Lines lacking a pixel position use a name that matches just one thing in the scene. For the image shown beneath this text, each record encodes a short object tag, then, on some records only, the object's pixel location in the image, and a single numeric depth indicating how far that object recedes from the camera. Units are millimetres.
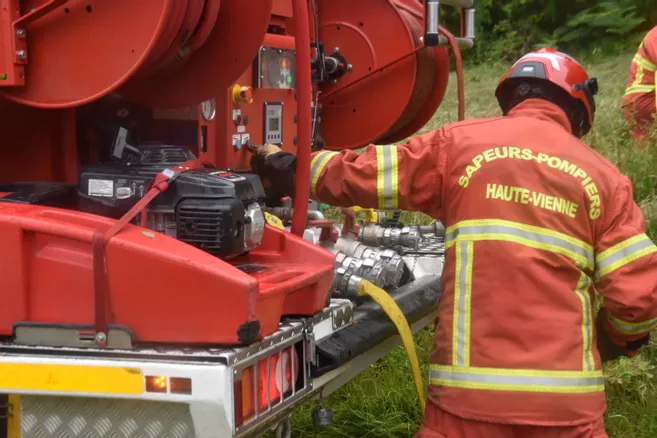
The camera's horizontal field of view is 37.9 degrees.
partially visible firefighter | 6836
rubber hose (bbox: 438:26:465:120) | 4104
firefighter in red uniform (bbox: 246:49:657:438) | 2850
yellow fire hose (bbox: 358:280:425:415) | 3086
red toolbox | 2324
